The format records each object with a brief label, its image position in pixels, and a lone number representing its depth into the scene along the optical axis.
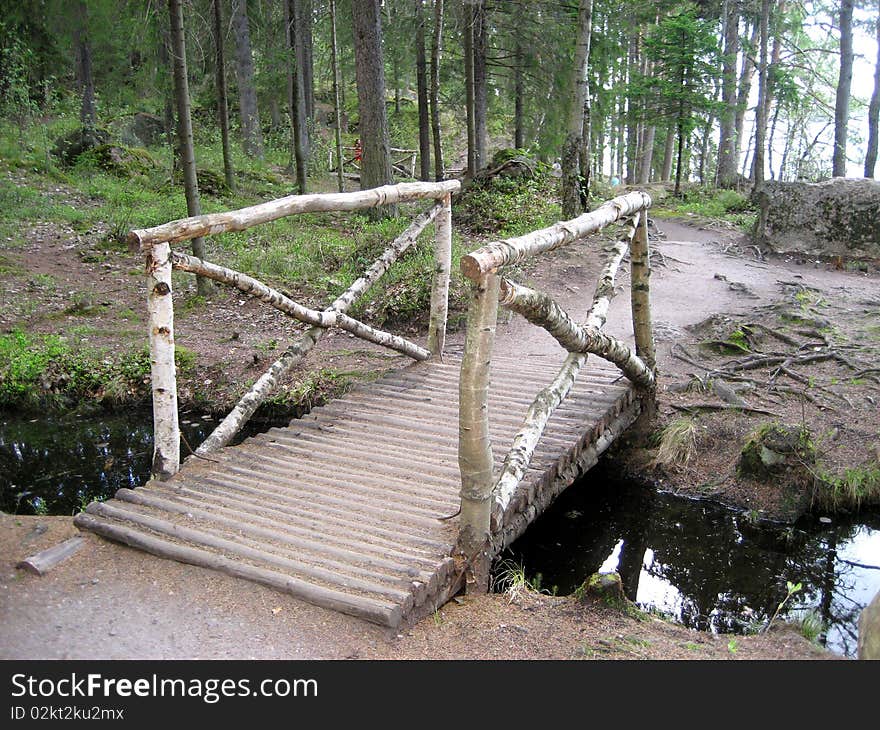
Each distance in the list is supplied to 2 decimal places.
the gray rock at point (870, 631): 2.67
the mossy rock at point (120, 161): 17.05
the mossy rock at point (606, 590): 3.59
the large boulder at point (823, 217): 11.74
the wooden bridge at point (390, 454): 3.52
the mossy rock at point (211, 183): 15.78
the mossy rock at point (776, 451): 5.88
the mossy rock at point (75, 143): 17.28
